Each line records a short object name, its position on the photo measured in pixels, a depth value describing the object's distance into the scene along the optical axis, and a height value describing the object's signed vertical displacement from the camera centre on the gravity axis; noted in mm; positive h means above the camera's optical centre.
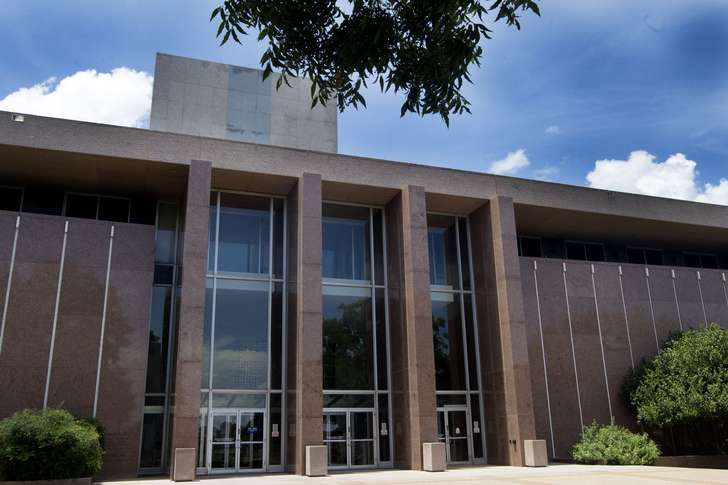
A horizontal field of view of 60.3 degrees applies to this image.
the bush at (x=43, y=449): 15938 -380
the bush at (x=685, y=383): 23266 +1367
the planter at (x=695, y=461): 23062 -1495
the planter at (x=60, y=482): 15741 -1191
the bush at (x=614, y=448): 22500 -981
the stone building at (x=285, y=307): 20312 +4222
